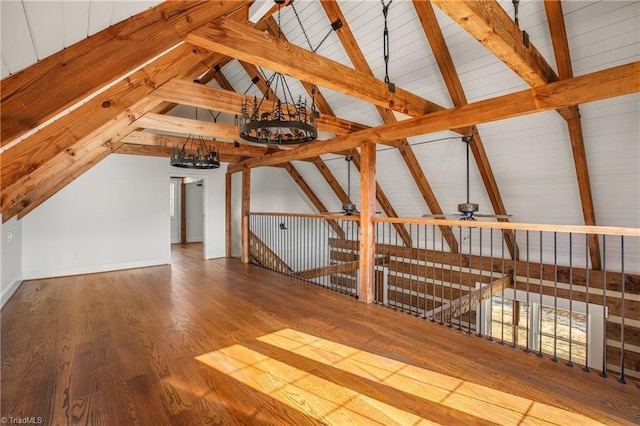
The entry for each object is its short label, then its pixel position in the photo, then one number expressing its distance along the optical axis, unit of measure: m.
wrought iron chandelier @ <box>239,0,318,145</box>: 2.37
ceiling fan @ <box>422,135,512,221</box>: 3.32
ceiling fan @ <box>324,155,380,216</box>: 4.85
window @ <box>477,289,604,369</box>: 5.14
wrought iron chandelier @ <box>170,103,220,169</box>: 4.22
